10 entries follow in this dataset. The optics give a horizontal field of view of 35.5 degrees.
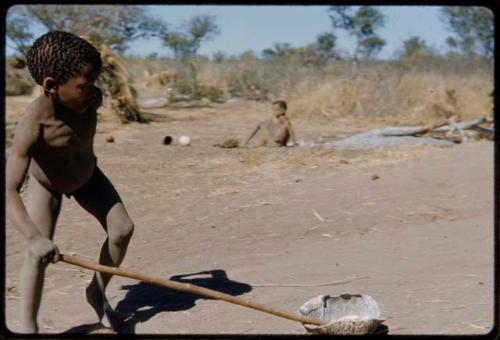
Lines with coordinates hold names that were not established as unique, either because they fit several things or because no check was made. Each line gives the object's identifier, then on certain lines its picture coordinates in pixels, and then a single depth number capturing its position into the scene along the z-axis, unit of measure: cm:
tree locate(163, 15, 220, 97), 2785
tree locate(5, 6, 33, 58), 1761
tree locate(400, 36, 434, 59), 2328
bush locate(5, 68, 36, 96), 1906
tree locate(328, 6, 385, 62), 2525
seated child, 1100
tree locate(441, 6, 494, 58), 1775
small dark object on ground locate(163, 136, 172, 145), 1173
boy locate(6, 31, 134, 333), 330
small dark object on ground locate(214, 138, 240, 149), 1116
